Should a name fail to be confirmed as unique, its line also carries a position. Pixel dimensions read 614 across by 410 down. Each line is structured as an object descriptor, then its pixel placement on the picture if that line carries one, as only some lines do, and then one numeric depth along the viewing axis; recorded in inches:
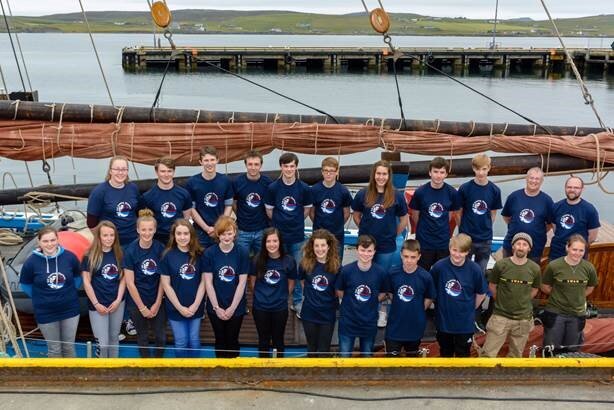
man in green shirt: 204.1
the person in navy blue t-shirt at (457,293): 202.2
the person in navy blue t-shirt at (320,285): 201.3
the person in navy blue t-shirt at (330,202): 233.8
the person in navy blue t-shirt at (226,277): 200.8
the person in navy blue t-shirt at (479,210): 236.1
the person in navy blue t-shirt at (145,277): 203.8
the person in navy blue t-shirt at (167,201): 223.6
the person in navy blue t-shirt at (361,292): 199.8
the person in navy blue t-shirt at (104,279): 202.2
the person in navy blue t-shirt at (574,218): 227.1
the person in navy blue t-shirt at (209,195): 231.1
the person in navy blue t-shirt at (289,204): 231.9
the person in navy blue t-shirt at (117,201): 218.7
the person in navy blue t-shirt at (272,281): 205.4
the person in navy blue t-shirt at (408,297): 200.1
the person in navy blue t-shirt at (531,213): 232.1
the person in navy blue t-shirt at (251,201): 233.5
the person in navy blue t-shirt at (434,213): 233.3
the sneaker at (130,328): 241.1
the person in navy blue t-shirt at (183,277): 201.6
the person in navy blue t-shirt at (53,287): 199.6
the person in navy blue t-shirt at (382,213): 226.1
